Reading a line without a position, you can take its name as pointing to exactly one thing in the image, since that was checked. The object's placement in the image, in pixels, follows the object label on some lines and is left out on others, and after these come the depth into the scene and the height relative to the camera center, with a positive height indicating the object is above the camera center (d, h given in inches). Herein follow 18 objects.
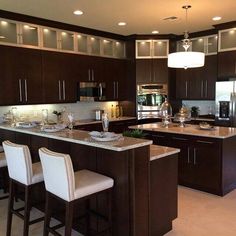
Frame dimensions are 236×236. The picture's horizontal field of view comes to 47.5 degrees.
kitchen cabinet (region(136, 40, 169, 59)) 257.0 +41.3
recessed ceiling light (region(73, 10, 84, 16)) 179.4 +54.8
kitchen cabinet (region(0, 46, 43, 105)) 178.7 +12.8
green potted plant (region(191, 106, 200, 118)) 264.5 -19.5
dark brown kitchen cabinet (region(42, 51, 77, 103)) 201.6 +12.9
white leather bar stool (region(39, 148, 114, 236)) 84.0 -29.9
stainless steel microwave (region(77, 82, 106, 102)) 224.4 +1.8
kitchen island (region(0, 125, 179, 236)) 92.0 -30.5
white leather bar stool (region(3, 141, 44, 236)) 102.5 -31.3
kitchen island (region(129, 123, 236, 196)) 151.9 -37.5
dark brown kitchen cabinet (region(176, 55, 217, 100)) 241.3 +9.7
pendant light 145.2 +17.7
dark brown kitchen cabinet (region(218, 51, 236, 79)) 219.5 +22.6
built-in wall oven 259.8 -3.7
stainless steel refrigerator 213.9 -9.6
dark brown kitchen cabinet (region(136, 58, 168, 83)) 257.1 +21.3
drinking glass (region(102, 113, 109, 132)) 110.7 -11.6
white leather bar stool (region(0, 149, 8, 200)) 139.0 -39.9
